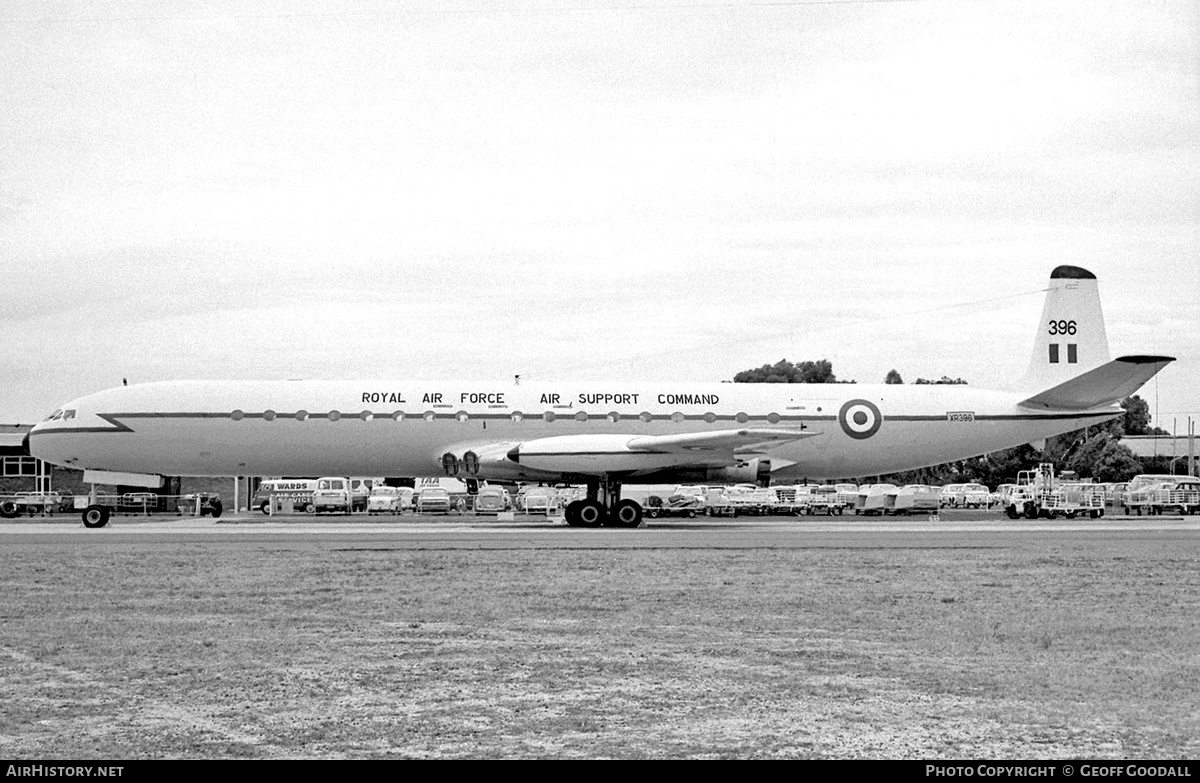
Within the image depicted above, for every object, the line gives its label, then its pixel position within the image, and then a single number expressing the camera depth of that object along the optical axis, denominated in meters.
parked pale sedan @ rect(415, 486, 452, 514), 56.06
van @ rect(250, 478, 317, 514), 59.53
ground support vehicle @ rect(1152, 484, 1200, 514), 52.97
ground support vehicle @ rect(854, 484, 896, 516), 57.44
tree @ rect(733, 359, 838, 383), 106.48
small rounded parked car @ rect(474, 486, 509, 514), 58.06
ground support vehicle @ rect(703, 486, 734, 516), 54.91
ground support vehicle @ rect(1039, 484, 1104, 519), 47.06
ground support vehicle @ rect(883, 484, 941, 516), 57.06
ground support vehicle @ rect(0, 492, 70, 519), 57.98
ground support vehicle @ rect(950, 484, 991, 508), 61.84
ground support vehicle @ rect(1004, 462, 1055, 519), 47.56
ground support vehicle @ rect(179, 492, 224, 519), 52.75
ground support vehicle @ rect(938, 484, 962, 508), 62.39
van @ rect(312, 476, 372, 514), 58.78
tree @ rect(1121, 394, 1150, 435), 134.62
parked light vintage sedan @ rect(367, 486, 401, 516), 58.06
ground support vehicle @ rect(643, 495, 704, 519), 53.09
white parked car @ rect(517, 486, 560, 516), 53.81
